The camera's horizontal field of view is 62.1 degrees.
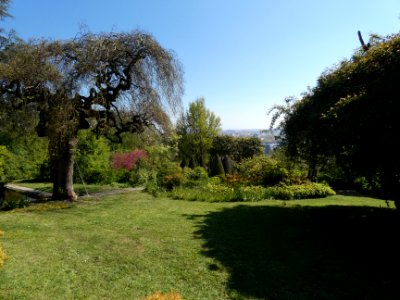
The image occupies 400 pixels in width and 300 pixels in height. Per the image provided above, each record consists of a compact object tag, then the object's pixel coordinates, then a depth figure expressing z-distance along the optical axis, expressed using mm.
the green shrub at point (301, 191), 14102
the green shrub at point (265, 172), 16766
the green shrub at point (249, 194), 13508
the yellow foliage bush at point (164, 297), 3797
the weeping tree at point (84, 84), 11273
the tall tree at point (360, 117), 7102
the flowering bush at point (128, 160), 20625
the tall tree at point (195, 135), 32094
